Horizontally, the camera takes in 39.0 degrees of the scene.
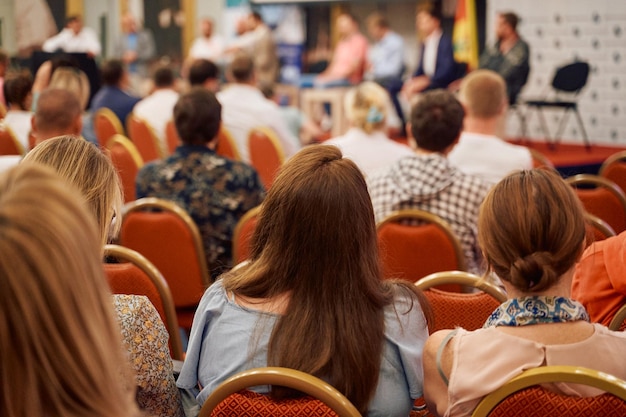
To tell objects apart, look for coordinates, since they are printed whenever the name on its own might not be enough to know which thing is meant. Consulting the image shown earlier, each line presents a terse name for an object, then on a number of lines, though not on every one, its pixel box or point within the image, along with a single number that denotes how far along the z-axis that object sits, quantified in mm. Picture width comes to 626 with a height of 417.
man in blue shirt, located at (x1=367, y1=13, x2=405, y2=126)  10844
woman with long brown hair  1712
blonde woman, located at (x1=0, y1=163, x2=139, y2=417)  944
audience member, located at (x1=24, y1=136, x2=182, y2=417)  1813
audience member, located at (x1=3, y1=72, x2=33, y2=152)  5109
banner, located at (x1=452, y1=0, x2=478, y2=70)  10312
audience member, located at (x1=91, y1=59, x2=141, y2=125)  7539
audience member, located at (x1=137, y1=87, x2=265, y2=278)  3771
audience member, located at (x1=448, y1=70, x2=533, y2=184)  4016
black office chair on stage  8562
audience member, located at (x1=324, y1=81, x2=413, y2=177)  4586
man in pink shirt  11344
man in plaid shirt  3266
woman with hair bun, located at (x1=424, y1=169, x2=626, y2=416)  1684
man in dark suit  9641
